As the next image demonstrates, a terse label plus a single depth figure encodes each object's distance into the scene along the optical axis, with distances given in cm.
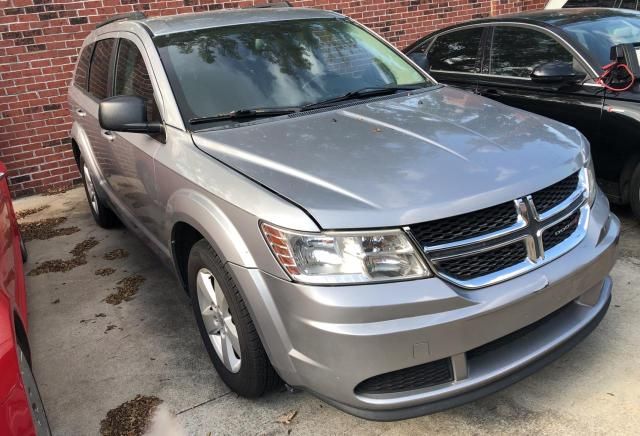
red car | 192
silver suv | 210
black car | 415
